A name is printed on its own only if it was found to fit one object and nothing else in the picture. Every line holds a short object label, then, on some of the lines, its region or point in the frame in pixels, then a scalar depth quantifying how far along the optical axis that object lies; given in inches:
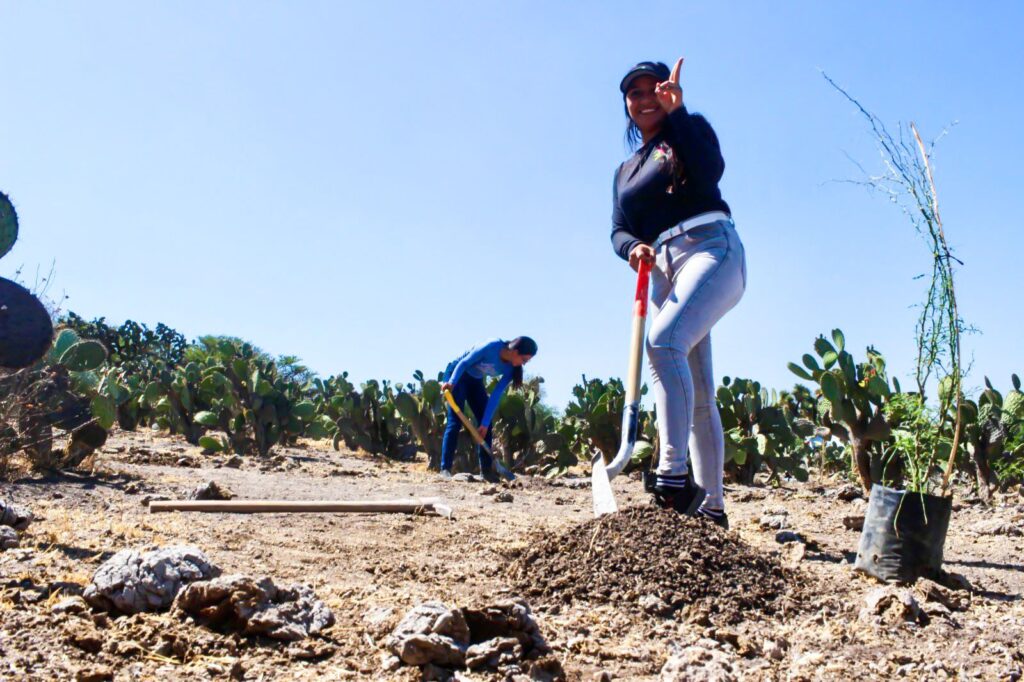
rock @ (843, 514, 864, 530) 166.4
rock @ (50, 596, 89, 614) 86.7
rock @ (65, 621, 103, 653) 79.5
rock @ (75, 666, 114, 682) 72.7
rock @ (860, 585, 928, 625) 97.9
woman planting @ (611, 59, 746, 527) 129.6
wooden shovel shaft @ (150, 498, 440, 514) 172.4
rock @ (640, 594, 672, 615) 104.6
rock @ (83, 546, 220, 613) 89.5
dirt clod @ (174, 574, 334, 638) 85.2
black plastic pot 116.9
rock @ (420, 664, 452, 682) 79.1
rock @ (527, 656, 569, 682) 80.7
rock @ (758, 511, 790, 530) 168.6
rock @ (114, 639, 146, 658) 79.3
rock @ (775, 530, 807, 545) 150.2
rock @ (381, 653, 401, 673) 80.1
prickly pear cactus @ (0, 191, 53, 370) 176.2
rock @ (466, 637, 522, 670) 81.0
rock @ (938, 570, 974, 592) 115.6
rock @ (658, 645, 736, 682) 80.4
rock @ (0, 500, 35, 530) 130.8
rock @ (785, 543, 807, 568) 134.0
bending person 330.6
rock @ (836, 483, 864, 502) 215.0
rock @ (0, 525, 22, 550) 115.6
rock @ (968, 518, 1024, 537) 163.2
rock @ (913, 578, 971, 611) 105.0
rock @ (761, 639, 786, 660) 90.9
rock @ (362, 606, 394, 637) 89.6
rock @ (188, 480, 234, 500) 189.6
